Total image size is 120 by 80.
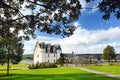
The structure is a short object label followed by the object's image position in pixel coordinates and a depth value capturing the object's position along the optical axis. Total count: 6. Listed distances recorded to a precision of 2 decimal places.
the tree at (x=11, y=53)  15.34
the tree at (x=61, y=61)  31.69
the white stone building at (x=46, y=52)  38.90
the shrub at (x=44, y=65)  26.15
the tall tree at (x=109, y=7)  3.45
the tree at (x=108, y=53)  31.68
